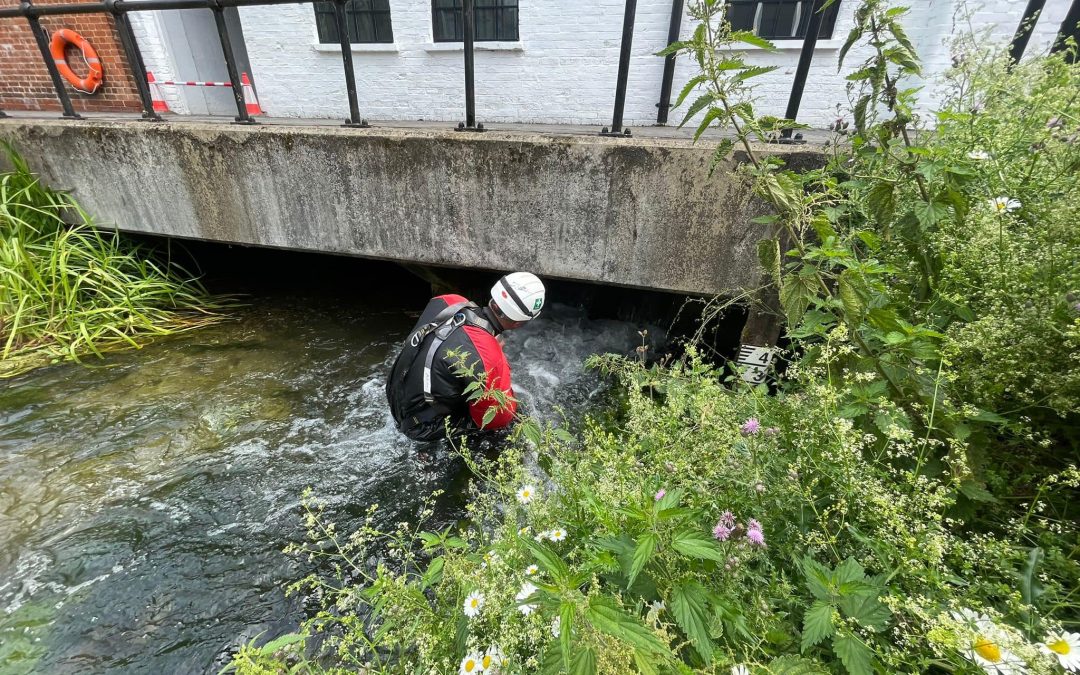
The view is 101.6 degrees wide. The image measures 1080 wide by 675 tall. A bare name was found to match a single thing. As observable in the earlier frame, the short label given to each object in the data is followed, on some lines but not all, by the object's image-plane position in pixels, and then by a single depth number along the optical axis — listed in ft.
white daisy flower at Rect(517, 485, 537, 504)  5.74
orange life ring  21.99
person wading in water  9.61
